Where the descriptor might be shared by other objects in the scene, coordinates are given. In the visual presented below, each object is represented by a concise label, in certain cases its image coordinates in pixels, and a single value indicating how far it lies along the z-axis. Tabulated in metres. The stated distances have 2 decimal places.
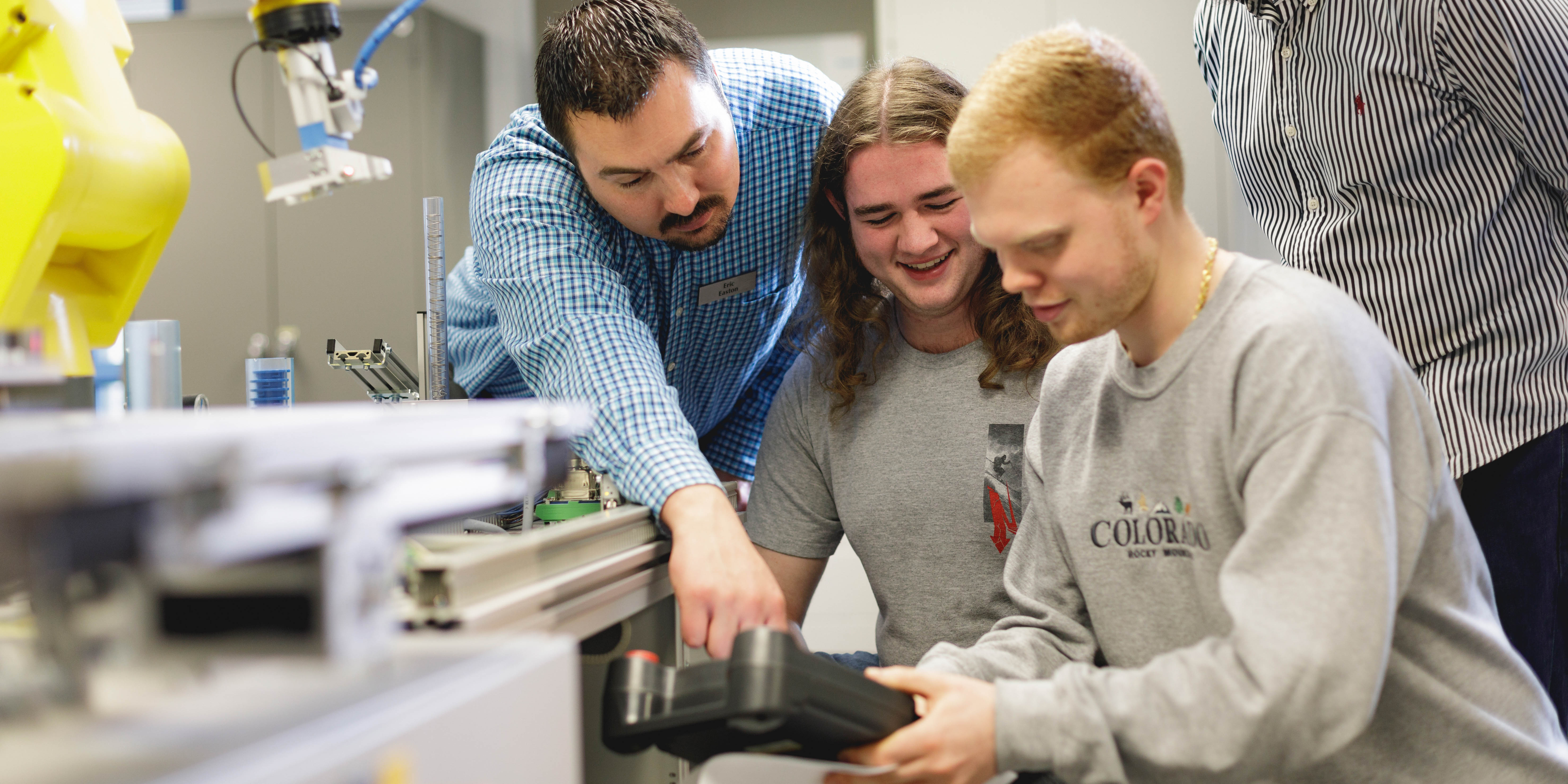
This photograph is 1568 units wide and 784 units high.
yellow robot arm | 0.90
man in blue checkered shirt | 1.11
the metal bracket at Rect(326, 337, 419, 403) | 1.58
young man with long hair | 1.37
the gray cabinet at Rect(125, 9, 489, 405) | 3.34
